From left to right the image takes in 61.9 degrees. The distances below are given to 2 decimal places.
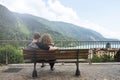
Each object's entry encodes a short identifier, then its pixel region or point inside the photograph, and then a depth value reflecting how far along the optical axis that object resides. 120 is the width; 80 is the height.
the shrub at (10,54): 4.24
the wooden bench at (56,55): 3.03
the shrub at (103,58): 4.66
